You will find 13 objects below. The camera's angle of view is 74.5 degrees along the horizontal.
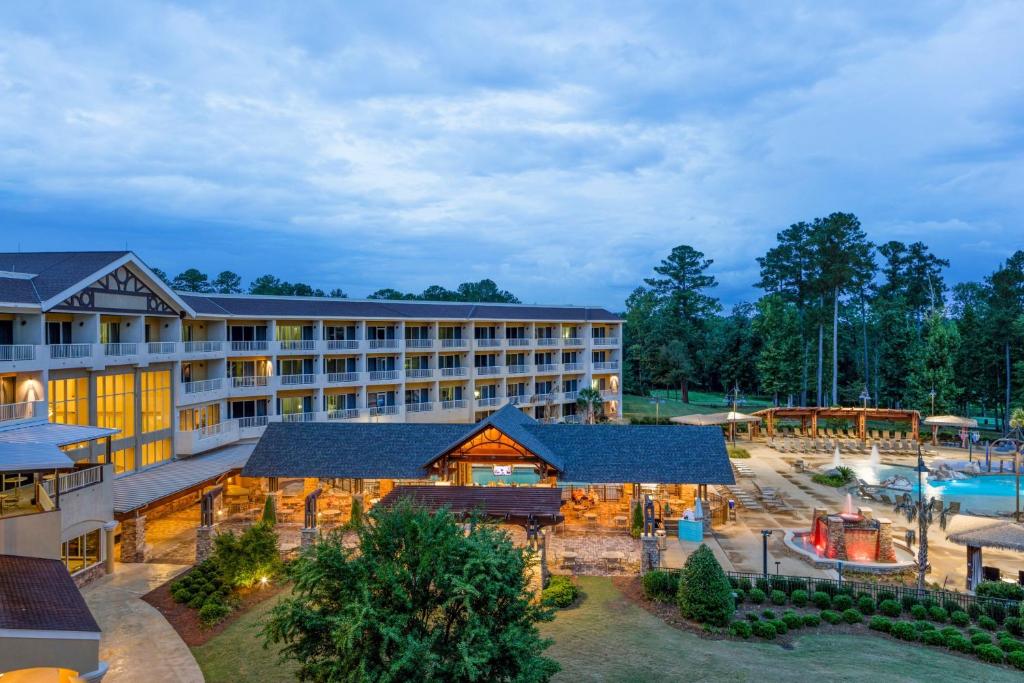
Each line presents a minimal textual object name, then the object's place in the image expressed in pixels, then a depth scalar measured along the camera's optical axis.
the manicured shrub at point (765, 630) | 17.22
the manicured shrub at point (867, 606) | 18.73
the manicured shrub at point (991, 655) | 15.90
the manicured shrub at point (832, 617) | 18.17
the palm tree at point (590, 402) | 53.88
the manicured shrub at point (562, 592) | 18.95
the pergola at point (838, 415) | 48.05
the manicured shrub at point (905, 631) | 17.12
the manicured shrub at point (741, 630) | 17.23
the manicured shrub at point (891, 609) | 18.45
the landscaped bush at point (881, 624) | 17.58
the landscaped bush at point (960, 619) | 17.92
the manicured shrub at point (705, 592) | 17.69
